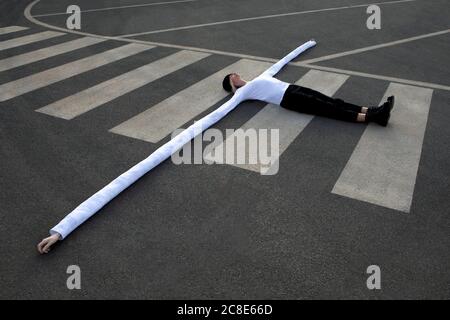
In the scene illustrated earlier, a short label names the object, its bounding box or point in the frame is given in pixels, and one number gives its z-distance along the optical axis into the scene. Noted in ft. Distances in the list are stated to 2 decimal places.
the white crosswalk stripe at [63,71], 21.63
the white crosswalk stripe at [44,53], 25.45
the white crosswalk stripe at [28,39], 29.22
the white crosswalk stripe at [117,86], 19.30
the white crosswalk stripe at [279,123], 15.44
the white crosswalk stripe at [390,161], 13.20
